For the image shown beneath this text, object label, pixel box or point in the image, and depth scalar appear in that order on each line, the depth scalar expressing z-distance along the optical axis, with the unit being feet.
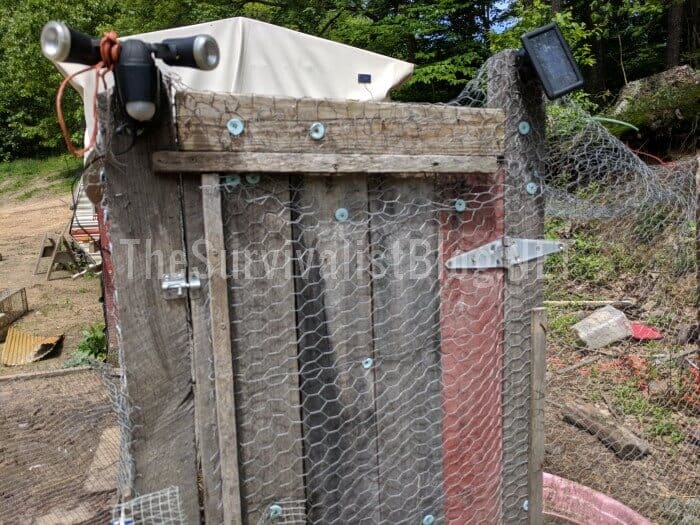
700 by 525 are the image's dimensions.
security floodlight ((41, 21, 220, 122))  3.31
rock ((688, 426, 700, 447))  10.87
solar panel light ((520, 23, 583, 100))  4.91
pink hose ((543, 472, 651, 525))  6.89
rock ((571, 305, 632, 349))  14.70
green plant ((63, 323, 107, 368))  16.66
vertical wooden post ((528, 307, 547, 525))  5.73
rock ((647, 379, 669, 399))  12.31
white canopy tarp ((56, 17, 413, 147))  11.89
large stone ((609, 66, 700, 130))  22.24
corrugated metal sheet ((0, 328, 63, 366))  17.39
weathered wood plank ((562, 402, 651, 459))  10.59
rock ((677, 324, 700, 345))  13.42
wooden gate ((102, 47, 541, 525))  4.07
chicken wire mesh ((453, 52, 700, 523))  8.63
